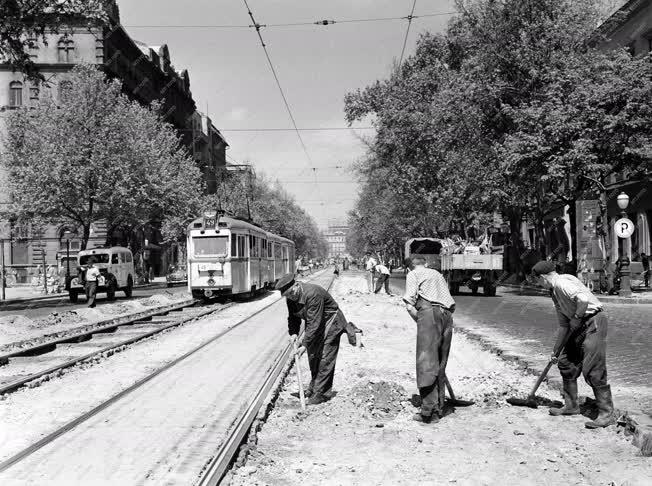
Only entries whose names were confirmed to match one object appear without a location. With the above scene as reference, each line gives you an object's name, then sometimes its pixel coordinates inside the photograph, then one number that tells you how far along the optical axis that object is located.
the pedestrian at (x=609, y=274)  25.95
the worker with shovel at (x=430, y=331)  6.76
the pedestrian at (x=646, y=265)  29.94
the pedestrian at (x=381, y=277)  29.62
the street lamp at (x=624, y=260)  23.50
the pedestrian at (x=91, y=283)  24.33
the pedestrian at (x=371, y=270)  32.78
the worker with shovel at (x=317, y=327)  7.75
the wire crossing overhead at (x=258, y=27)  19.28
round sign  23.48
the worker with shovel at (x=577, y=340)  6.52
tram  24.61
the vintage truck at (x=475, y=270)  28.53
